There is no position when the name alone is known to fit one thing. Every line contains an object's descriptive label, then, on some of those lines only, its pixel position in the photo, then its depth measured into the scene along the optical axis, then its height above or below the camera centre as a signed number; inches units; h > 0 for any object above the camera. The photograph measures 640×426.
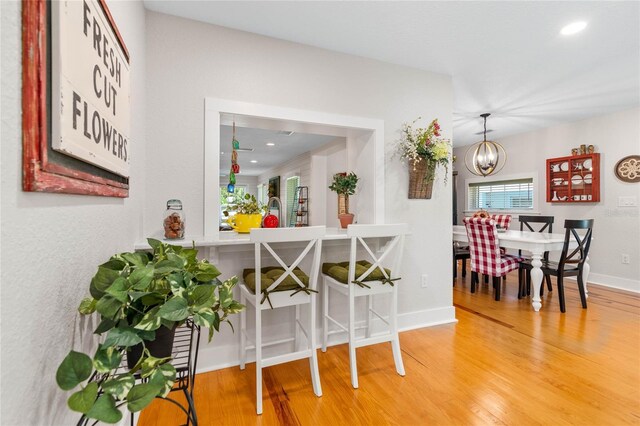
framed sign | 26.2 +12.1
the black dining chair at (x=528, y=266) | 144.6 -25.3
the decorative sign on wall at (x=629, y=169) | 160.4 +23.8
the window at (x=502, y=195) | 217.5 +13.7
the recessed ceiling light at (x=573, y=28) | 89.5 +55.4
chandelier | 160.2 +29.3
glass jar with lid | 78.5 -3.1
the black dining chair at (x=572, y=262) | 128.5 -22.3
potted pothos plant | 25.5 -11.3
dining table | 128.9 -14.7
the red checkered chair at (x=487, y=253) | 139.2 -19.2
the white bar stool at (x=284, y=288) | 69.9 -19.3
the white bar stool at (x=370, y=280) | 79.0 -18.8
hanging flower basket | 109.1 +20.9
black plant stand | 39.4 -25.3
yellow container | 94.5 -3.5
